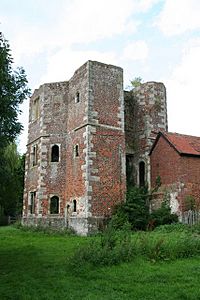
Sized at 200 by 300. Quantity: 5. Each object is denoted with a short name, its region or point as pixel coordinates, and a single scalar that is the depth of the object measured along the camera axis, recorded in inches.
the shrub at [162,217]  697.3
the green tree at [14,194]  1132.0
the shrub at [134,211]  712.4
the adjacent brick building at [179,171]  709.4
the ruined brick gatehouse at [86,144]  747.0
